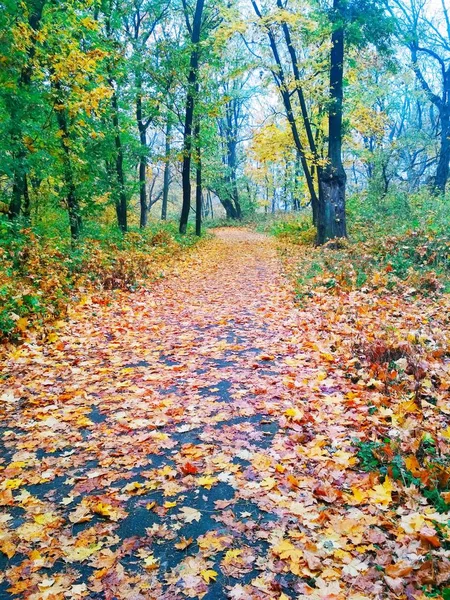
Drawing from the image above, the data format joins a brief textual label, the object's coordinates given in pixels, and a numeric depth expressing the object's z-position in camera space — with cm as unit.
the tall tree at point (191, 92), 1667
